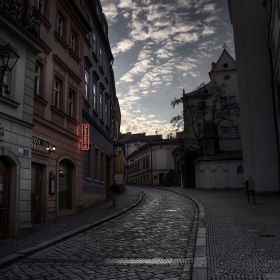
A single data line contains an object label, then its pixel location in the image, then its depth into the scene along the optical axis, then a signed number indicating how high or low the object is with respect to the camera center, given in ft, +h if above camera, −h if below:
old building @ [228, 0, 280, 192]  102.42 +27.56
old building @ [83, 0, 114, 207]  69.26 +18.07
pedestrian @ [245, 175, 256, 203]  71.46 +0.81
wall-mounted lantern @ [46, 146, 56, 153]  49.03 +6.05
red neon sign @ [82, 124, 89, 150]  62.74 +9.26
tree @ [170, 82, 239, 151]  171.12 +38.17
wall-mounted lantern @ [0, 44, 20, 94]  29.38 +11.29
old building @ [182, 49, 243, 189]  148.15 +27.43
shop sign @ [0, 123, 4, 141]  34.09 +5.70
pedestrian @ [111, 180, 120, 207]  68.80 +0.52
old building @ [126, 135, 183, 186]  247.09 +21.26
